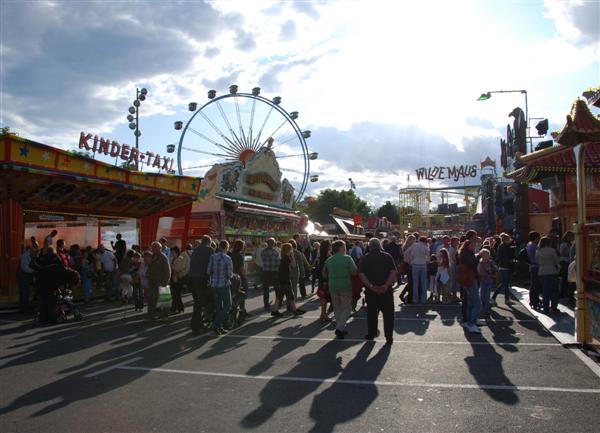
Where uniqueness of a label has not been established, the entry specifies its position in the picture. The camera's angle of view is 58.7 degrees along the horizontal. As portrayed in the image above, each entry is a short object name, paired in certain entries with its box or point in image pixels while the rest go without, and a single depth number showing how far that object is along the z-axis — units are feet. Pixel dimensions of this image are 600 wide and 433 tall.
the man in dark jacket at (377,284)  28.53
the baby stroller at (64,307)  36.29
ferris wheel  109.09
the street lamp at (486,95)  90.33
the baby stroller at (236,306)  33.73
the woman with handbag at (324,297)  34.63
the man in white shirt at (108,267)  48.83
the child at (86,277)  47.42
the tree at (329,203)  336.90
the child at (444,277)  44.63
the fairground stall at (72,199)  43.96
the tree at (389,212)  424.87
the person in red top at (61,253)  38.94
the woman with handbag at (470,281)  30.35
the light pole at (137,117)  109.40
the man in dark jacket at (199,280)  31.96
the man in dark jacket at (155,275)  35.88
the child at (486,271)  34.60
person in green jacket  29.81
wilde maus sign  290.35
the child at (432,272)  47.67
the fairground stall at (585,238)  25.45
